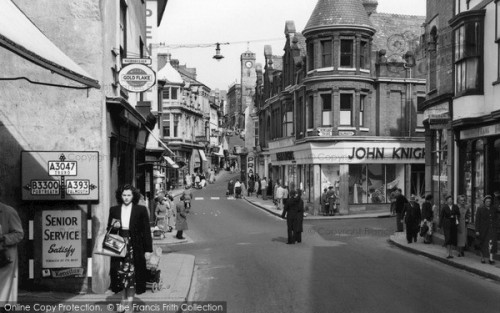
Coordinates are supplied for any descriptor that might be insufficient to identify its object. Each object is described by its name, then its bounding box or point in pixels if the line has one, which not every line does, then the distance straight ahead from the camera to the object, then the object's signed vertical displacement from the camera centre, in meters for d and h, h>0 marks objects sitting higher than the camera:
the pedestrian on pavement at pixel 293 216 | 20.33 -1.80
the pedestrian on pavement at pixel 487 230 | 15.32 -1.66
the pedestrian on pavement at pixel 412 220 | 20.39 -1.91
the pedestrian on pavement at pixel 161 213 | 22.73 -1.92
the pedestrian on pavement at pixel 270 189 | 50.56 -2.19
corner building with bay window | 36.47 +3.17
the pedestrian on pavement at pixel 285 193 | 37.95 -1.89
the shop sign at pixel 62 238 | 10.51 -1.32
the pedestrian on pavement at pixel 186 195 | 22.13 -1.26
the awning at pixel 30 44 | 6.47 +1.42
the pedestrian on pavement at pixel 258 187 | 53.78 -2.16
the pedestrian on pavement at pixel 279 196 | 38.00 -2.09
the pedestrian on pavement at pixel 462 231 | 16.72 -1.86
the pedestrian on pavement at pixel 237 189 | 52.34 -2.29
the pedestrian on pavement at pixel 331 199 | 34.91 -2.07
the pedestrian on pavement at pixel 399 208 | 24.08 -1.77
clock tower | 122.94 +18.22
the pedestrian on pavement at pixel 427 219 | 20.30 -1.87
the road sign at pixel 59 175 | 10.34 -0.23
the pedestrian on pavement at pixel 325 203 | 35.22 -2.32
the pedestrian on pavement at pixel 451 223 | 16.64 -1.63
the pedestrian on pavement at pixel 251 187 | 56.31 -2.26
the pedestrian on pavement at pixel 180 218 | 21.31 -1.96
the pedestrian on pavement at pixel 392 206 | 32.75 -2.31
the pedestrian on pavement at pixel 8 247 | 7.30 -1.03
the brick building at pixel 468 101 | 17.53 +1.97
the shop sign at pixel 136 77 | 12.36 +1.75
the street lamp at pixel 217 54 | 33.75 +6.04
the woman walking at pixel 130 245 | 8.83 -1.21
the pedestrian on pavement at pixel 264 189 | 49.34 -2.14
